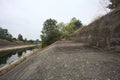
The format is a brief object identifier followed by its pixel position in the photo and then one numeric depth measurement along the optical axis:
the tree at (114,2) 6.66
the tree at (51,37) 17.42
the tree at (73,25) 24.99
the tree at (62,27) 26.60
